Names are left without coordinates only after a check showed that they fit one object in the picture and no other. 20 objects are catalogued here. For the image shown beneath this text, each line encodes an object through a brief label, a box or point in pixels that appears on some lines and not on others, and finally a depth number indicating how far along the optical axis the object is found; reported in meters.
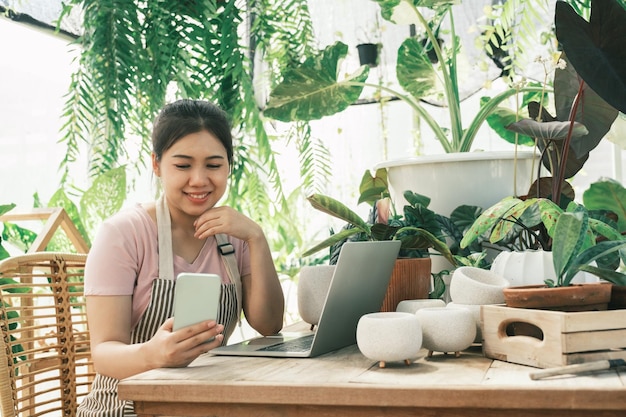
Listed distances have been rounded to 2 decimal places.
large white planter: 1.68
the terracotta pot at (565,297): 0.86
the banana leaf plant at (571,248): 0.88
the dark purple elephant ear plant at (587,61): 1.24
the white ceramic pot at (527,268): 1.09
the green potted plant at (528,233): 1.10
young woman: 1.27
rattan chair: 1.25
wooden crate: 0.80
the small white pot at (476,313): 1.00
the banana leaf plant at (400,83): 1.89
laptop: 0.96
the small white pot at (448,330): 0.91
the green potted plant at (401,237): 1.24
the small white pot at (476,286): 1.02
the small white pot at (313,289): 1.27
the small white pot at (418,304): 1.11
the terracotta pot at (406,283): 1.24
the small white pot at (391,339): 0.85
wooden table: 0.70
